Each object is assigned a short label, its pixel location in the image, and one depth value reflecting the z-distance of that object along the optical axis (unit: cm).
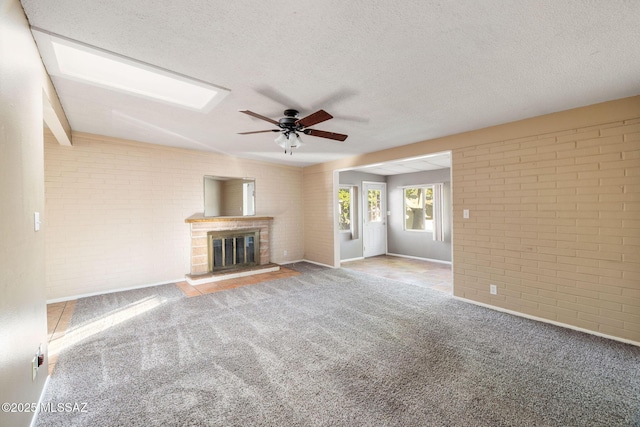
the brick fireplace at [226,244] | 505
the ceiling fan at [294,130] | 279
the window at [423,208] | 667
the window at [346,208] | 714
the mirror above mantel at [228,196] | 536
